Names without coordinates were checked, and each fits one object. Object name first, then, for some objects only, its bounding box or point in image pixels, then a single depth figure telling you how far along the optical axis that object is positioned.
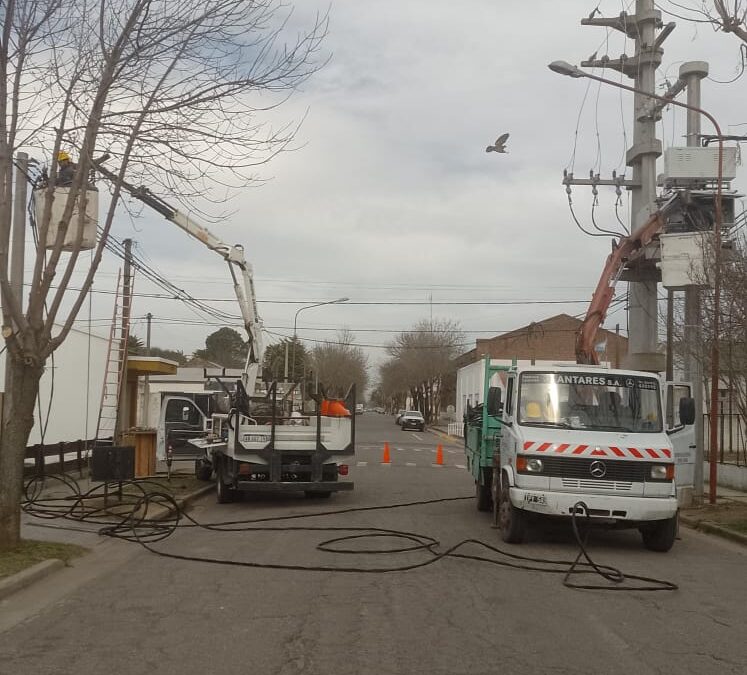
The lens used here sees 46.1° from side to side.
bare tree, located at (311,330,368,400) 95.44
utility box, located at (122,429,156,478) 19.55
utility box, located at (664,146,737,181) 18.00
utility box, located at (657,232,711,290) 16.14
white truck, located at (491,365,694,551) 10.85
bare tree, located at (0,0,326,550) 9.75
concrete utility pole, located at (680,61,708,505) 16.02
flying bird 19.14
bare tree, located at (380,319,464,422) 86.38
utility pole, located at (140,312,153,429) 34.86
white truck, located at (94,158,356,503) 15.43
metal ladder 19.91
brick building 71.94
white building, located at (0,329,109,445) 23.38
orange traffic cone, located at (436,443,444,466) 28.62
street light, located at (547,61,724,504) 13.94
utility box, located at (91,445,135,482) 12.80
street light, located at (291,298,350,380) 52.62
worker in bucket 10.41
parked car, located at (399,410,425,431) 63.70
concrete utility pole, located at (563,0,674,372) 23.02
